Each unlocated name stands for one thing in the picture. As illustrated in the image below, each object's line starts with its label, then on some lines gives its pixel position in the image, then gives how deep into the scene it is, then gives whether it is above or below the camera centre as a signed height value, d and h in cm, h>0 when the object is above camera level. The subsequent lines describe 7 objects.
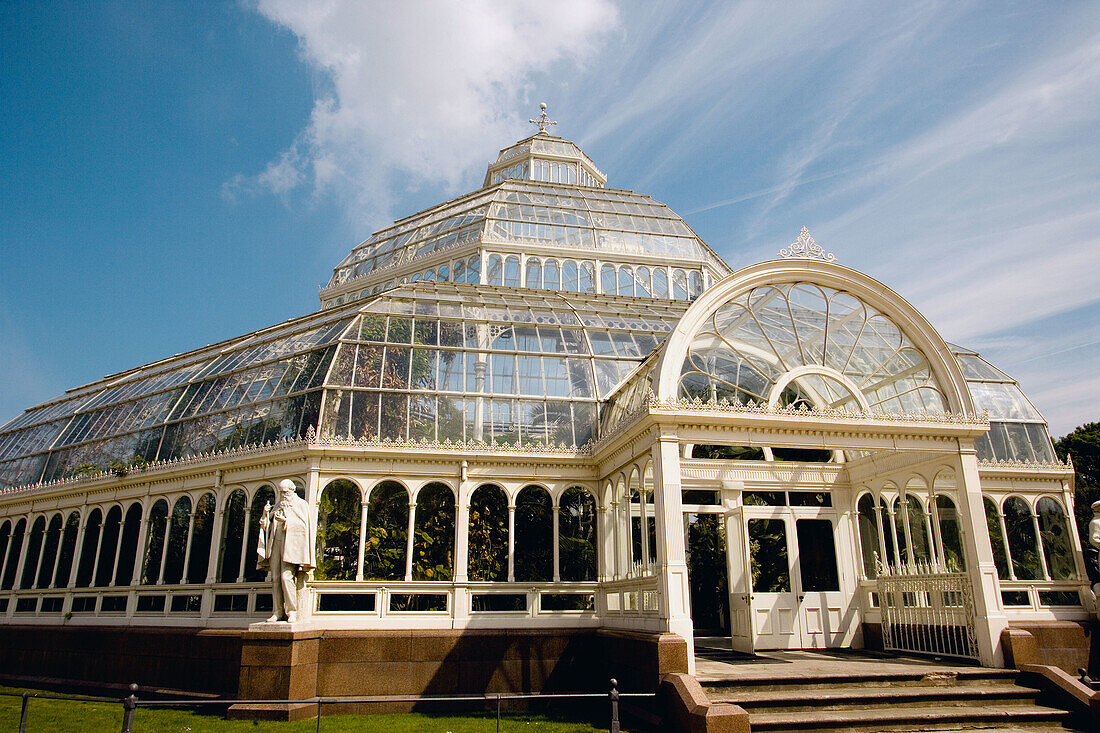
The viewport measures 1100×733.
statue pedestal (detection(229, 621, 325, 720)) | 1268 -189
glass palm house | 1416 +195
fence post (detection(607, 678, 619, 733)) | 890 -185
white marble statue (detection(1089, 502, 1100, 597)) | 1545 +56
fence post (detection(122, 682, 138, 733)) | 847 -170
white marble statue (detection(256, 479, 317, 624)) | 1359 +29
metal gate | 1390 -112
